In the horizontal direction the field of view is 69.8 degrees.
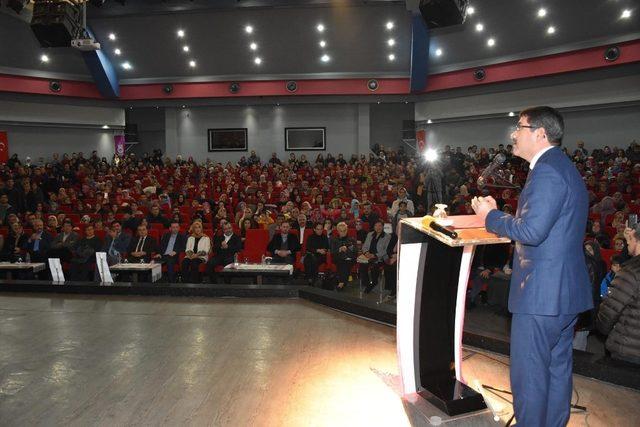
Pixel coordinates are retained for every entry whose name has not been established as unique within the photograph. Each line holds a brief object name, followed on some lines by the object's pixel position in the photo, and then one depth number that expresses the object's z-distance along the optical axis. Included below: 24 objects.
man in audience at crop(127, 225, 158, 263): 7.09
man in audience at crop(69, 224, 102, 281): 7.00
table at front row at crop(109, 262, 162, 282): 6.22
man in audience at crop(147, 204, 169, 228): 8.51
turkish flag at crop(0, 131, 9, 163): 15.78
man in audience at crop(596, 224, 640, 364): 2.66
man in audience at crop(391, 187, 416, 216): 8.30
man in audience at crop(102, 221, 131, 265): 7.10
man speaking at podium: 1.83
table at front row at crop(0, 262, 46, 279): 6.43
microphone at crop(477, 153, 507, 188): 2.18
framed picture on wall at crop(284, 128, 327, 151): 18.61
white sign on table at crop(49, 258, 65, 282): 5.96
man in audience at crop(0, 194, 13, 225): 9.53
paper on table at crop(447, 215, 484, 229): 2.31
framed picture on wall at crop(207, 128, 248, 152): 18.67
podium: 2.54
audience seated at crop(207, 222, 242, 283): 6.77
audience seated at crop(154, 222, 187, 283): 6.95
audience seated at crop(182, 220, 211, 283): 6.79
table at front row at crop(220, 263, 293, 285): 5.99
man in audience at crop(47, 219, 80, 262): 7.11
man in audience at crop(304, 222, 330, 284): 6.66
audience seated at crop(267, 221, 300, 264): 6.96
